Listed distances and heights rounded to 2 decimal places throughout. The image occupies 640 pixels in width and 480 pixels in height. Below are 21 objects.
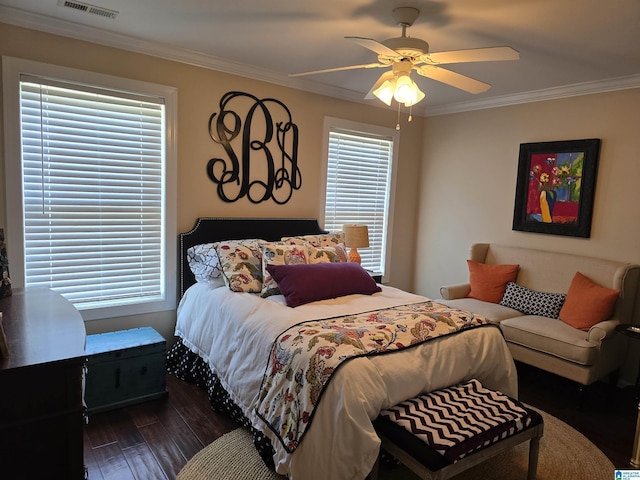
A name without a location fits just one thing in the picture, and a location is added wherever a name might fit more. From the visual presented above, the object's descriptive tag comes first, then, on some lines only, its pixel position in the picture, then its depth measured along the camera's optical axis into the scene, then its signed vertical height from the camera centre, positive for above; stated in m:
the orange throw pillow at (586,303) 3.31 -0.74
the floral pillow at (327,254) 3.39 -0.46
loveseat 3.12 -0.92
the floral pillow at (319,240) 3.60 -0.37
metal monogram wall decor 3.65 +0.40
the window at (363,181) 4.45 +0.19
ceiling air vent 2.53 +1.08
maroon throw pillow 2.89 -0.60
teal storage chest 2.76 -1.22
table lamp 4.07 -0.37
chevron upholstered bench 1.83 -1.03
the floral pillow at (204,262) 3.29 -0.56
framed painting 3.73 +0.20
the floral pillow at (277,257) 3.08 -0.47
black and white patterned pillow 3.70 -0.84
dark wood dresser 1.30 -0.71
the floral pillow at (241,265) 3.13 -0.54
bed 1.92 -0.92
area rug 2.28 -1.49
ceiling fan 2.24 +0.80
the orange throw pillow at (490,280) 4.11 -0.72
